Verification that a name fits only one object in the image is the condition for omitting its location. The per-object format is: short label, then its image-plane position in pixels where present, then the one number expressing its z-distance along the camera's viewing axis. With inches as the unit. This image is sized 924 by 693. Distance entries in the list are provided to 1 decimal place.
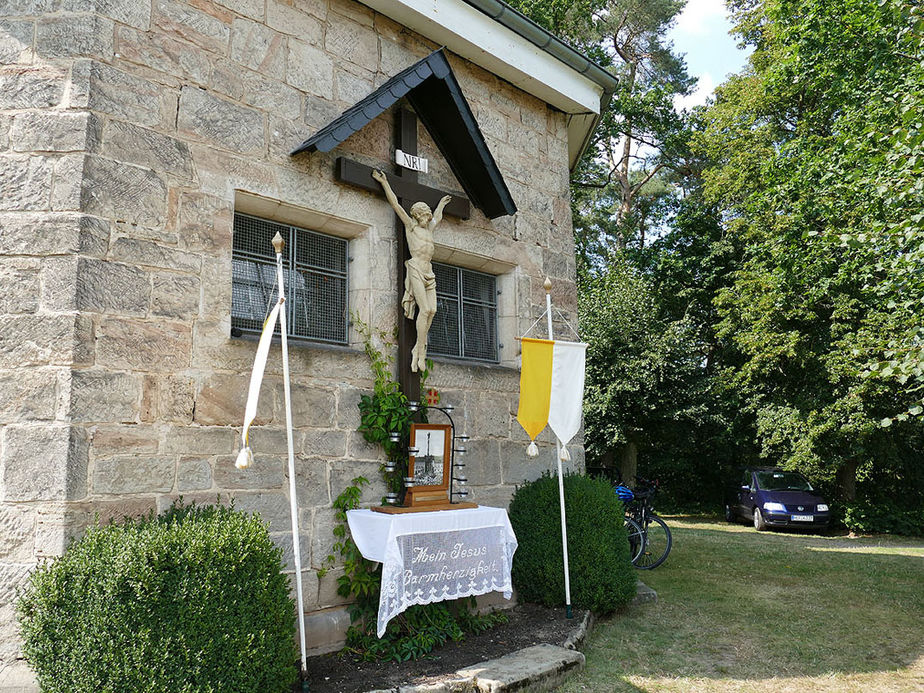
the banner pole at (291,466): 161.6
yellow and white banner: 232.1
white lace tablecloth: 178.5
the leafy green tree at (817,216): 307.7
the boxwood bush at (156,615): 128.1
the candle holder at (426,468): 201.6
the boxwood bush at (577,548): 232.1
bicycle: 329.7
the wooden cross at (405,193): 216.8
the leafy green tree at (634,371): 653.9
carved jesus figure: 217.0
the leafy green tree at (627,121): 673.6
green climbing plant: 190.9
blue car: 555.2
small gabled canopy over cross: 206.4
